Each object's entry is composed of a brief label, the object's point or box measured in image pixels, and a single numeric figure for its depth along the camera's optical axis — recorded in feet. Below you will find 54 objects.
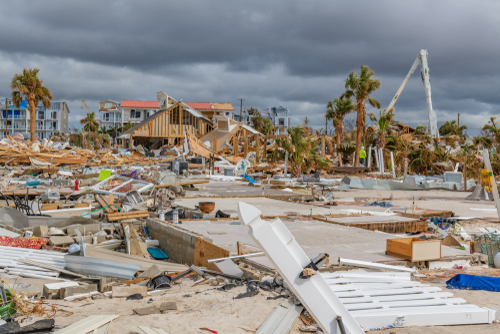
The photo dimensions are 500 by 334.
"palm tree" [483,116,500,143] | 118.73
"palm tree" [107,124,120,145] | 301.22
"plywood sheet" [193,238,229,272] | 27.10
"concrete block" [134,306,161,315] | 18.16
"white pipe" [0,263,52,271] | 26.89
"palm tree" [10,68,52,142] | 167.84
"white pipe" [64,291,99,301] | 21.80
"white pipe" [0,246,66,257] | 29.67
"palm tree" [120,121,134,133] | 256.15
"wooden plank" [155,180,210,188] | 66.53
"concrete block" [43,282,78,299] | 22.27
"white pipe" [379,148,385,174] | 117.12
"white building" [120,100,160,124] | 265.95
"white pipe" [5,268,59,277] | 26.35
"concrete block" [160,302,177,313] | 18.60
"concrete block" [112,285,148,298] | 21.84
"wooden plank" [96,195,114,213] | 47.38
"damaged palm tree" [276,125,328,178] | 102.42
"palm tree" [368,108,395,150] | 122.52
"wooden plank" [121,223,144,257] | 34.19
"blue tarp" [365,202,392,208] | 57.84
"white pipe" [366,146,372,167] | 131.73
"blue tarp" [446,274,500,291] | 22.00
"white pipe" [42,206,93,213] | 50.08
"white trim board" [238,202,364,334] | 12.59
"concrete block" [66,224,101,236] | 38.78
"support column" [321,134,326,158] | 123.34
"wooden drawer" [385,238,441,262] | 26.02
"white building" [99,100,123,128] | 353.57
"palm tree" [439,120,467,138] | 212.21
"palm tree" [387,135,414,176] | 120.67
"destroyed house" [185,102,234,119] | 266.08
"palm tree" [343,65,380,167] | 131.85
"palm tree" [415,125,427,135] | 197.10
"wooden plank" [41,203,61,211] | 52.58
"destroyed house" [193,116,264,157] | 170.19
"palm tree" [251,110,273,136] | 237.96
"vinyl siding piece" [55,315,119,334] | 15.37
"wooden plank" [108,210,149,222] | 44.34
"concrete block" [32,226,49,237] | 37.17
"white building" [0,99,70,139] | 355.97
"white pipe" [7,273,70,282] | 26.07
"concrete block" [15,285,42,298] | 21.60
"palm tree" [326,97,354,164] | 170.71
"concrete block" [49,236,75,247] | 34.17
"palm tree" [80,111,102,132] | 270.55
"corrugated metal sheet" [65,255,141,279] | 27.12
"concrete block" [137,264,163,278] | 26.76
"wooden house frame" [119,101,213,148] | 192.13
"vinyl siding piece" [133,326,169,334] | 15.40
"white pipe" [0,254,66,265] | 27.99
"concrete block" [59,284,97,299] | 22.02
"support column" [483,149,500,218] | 43.19
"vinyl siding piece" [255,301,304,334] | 16.06
